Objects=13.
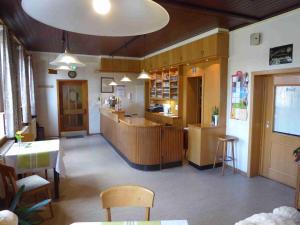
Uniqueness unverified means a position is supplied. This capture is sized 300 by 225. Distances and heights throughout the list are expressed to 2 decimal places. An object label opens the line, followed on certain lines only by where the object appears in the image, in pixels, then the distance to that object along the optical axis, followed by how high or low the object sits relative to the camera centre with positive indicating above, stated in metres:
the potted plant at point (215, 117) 4.84 -0.48
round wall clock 7.93 +0.78
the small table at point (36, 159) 3.14 -0.92
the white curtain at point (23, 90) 5.62 +0.15
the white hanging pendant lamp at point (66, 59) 2.84 +0.47
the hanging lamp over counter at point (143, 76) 5.20 +0.46
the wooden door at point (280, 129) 3.79 -0.62
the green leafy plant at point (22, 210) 2.38 -1.26
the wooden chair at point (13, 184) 2.55 -1.16
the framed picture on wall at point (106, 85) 8.34 +0.40
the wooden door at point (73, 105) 8.04 -0.35
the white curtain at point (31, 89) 6.78 +0.21
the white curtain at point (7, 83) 3.88 +0.23
